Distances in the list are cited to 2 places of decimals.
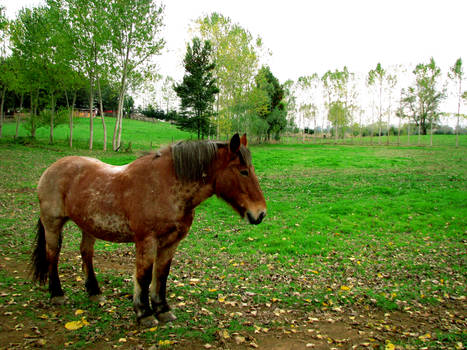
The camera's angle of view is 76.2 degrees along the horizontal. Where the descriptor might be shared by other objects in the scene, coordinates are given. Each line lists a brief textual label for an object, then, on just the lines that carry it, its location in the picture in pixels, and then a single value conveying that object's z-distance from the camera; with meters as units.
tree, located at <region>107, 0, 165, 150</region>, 28.55
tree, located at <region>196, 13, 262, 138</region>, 36.25
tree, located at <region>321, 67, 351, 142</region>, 60.88
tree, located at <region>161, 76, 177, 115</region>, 84.39
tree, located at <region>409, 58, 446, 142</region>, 52.44
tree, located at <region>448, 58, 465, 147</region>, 46.99
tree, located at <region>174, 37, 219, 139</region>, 34.91
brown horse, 4.12
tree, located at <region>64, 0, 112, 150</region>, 27.47
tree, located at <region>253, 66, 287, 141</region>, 52.16
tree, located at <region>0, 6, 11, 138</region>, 25.46
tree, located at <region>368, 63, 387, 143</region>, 56.74
